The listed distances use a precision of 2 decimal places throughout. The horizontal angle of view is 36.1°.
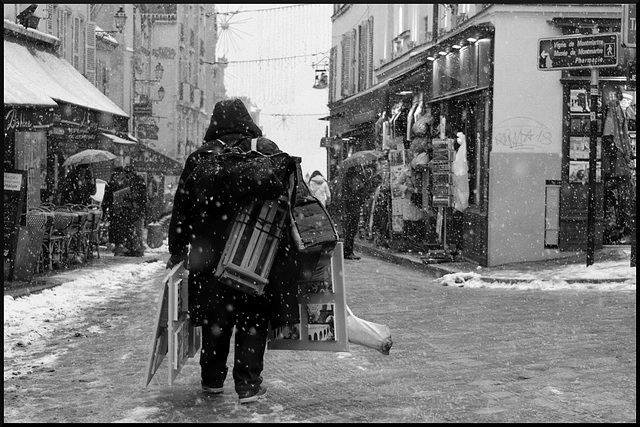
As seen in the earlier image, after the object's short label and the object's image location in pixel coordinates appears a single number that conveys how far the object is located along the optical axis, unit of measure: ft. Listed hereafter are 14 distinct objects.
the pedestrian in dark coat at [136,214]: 61.16
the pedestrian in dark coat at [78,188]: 61.57
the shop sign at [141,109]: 127.44
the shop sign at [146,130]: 138.41
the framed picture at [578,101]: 50.93
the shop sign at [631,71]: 46.73
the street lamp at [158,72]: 126.52
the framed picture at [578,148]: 51.47
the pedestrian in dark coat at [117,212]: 61.26
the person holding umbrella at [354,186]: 62.54
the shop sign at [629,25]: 43.27
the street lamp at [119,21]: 97.60
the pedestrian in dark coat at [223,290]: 17.90
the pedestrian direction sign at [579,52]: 42.52
